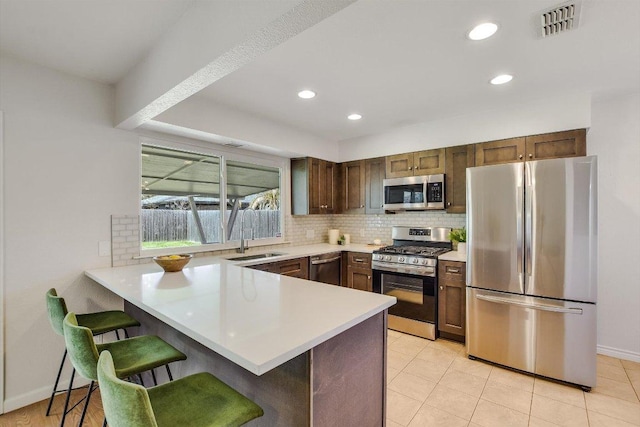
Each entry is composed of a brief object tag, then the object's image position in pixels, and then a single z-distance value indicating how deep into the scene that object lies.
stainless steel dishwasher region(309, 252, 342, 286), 3.82
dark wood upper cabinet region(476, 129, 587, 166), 2.84
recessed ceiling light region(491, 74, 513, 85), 2.46
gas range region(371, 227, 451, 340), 3.36
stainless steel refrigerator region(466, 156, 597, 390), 2.42
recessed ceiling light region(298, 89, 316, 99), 2.75
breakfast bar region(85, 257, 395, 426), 1.18
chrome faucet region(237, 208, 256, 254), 3.67
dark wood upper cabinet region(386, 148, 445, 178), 3.67
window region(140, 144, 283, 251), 3.02
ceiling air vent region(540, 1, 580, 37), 1.63
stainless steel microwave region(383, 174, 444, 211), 3.62
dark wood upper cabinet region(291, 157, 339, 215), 4.20
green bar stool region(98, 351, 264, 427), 0.86
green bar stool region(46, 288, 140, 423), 1.73
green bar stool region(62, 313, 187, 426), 1.37
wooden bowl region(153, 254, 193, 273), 2.36
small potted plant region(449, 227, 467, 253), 3.56
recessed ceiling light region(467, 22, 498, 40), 1.80
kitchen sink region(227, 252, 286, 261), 3.36
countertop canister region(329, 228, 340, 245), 4.79
